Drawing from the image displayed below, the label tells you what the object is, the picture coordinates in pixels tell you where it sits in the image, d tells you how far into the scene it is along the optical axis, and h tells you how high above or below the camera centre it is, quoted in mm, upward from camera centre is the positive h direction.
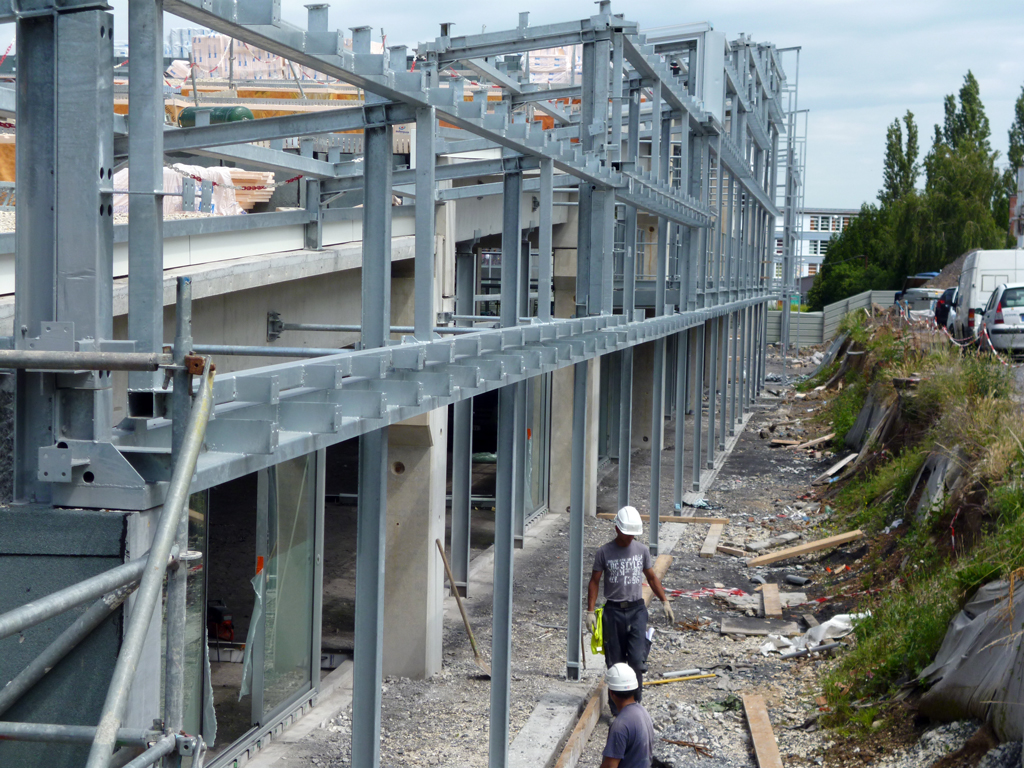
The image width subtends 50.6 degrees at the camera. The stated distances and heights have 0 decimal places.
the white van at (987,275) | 25312 +833
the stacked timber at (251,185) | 10211 +1117
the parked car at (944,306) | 31872 +103
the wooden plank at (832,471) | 19656 -2978
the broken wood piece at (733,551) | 15133 -3446
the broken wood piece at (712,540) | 15203 -3401
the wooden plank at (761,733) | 8430 -3506
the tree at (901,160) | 64562 +8904
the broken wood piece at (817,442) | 23469 -2931
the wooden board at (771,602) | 12312 -3441
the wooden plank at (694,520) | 16828 -3360
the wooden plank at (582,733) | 8670 -3660
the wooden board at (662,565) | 13938 -3388
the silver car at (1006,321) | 21906 -218
